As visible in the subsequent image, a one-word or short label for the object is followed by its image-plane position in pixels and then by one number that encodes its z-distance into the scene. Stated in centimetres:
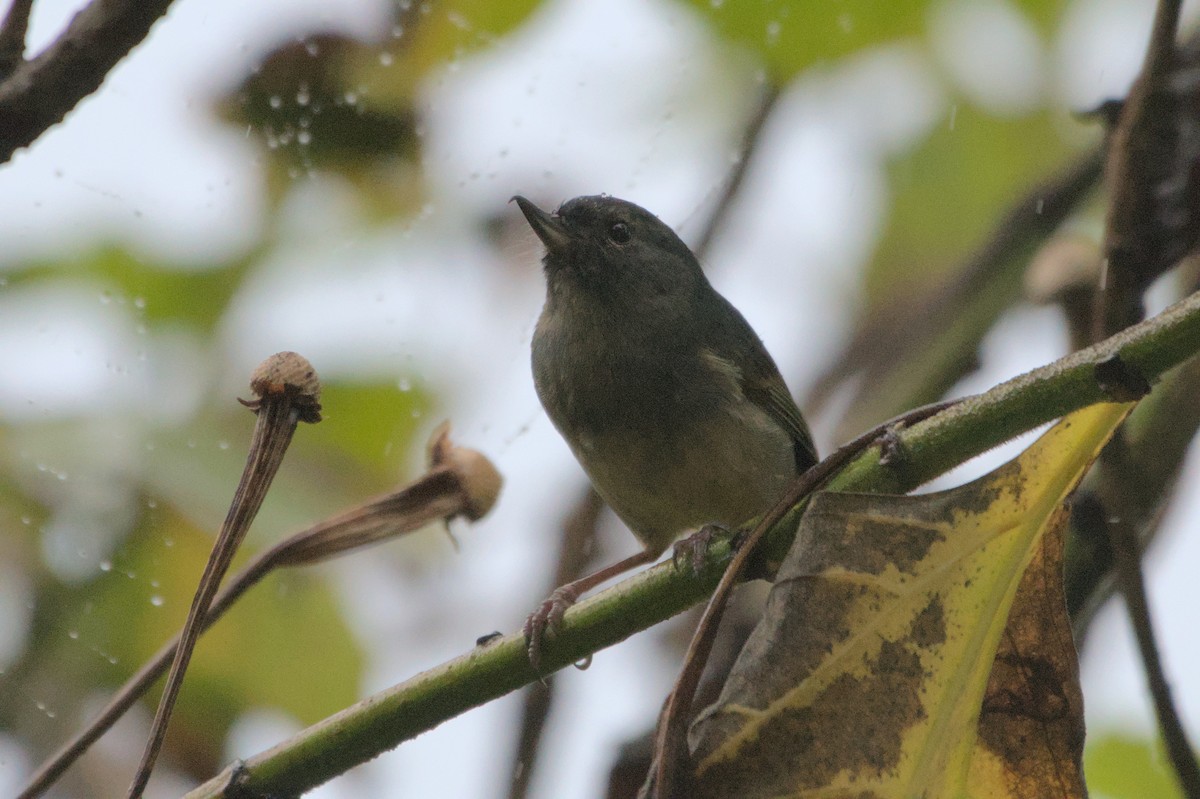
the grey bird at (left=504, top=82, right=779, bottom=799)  684
